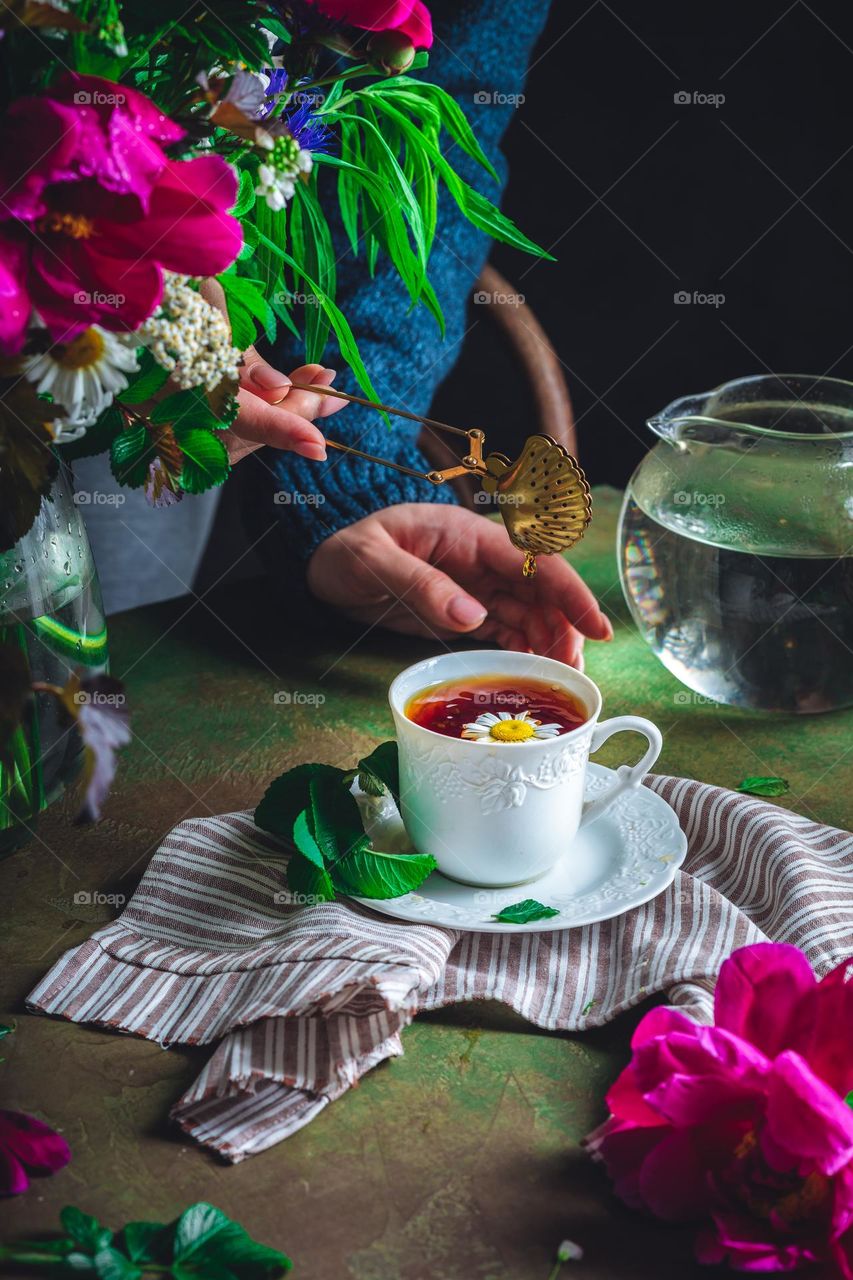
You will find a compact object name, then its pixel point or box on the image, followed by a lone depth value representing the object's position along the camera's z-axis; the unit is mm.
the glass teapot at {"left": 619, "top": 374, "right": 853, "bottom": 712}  875
